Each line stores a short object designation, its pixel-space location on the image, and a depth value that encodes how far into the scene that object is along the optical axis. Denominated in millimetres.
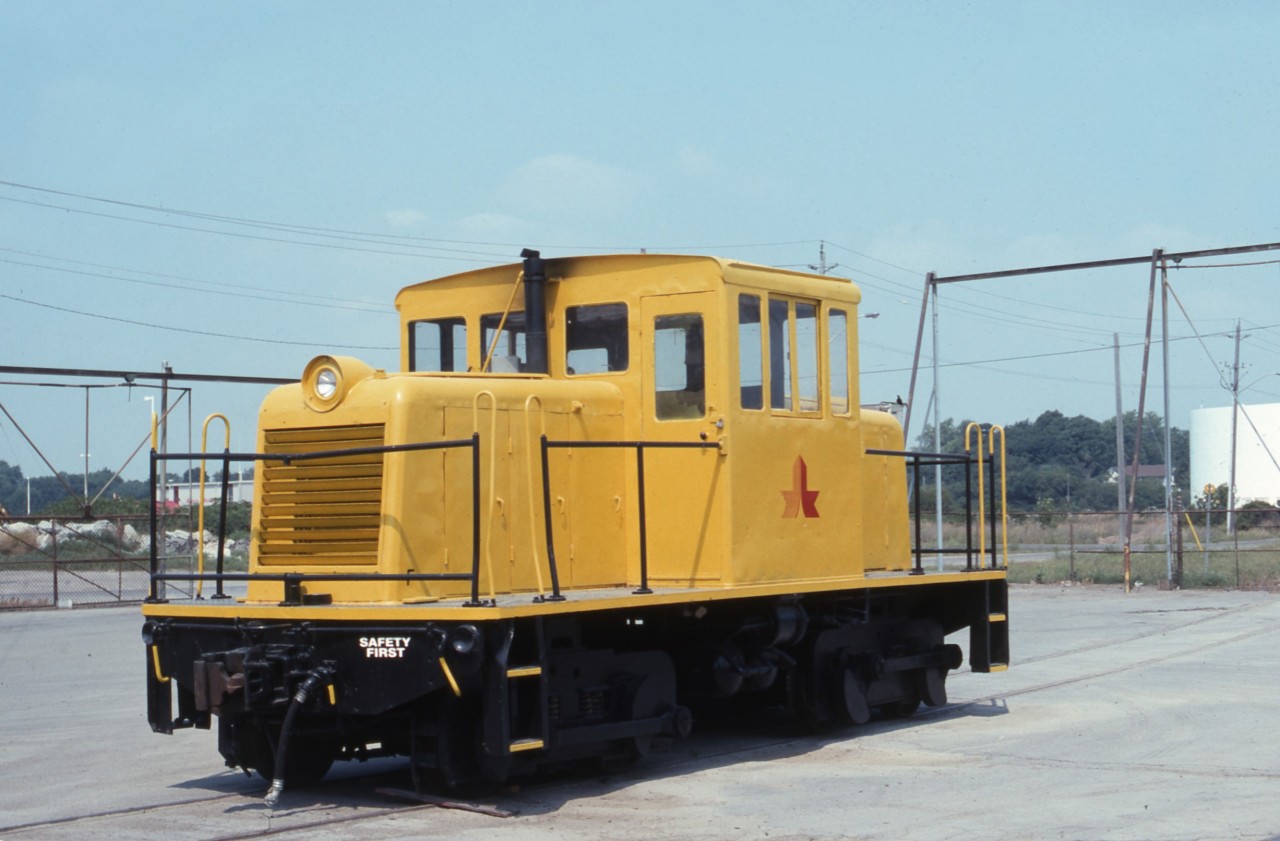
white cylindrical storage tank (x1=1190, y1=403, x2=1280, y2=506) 73812
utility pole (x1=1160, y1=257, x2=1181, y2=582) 26453
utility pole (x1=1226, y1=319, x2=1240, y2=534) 47212
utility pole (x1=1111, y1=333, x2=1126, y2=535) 45338
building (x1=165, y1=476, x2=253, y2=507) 51503
